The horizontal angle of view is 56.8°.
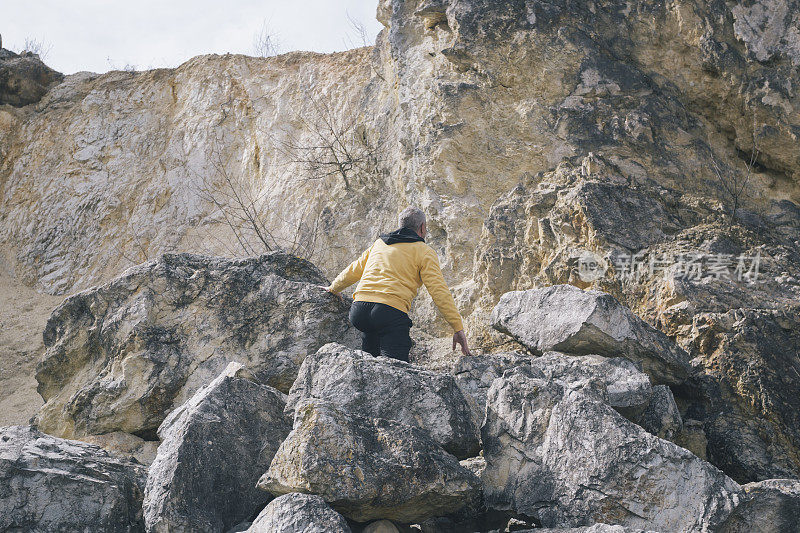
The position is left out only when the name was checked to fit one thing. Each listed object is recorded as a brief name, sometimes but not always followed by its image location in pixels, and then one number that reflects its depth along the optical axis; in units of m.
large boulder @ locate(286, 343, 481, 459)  4.32
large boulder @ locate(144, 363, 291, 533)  3.89
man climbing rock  5.24
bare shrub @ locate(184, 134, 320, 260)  9.98
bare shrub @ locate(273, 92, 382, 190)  10.09
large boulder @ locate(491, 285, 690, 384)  5.18
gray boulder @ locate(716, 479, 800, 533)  3.90
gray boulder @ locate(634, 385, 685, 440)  4.73
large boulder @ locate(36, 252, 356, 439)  5.73
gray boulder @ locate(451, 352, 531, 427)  5.14
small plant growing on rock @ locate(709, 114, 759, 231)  7.12
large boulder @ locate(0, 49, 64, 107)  13.84
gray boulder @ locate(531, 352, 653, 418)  4.66
